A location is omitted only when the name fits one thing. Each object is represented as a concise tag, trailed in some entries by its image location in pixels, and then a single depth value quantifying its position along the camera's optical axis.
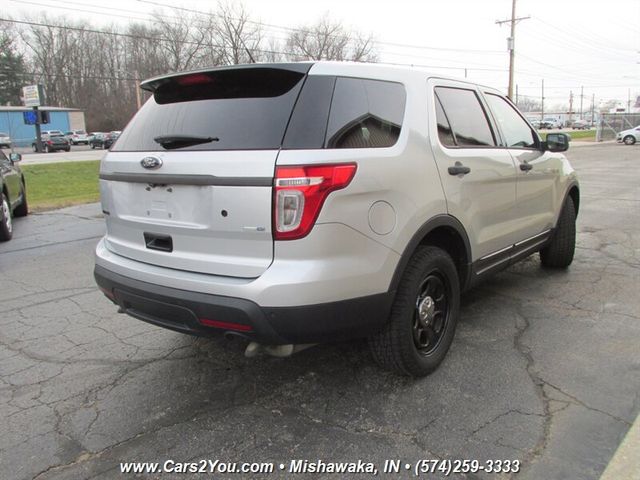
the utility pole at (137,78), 62.17
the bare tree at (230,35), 45.25
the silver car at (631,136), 35.59
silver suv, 2.47
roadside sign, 42.36
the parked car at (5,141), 44.25
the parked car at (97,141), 51.06
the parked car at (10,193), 7.57
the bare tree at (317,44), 53.59
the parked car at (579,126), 77.68
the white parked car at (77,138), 58.53
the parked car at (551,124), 73.34
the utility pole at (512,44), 39.22
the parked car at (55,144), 44.76
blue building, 60.25
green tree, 70.12
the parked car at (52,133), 49.71
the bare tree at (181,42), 47.03
